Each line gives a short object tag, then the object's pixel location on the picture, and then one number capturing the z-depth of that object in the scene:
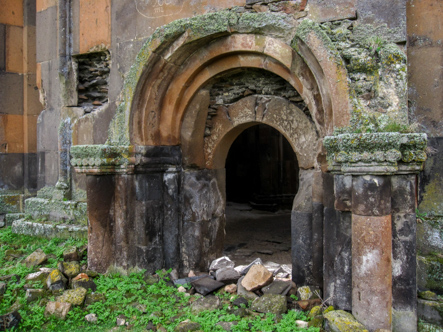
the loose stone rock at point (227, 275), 4.02
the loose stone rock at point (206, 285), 3.86
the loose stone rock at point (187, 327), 3.15
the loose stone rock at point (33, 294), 3.64
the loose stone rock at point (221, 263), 4.34
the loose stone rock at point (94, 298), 3.64
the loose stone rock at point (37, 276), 3.95
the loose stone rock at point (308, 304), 3.33
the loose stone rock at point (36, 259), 4.36
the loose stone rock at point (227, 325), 3.18
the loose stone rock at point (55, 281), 3.84
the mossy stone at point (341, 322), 2.81
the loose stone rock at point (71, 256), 4.41
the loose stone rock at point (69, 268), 4.06
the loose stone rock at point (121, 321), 3.38
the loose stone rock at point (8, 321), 3.18
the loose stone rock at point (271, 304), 3.35
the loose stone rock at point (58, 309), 3.39
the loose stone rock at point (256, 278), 3.69
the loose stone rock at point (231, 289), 3.88
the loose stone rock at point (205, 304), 3.53
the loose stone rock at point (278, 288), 3.57
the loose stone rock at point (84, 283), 3.82
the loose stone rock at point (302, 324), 3.12
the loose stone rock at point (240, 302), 3.53
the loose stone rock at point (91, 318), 3.41
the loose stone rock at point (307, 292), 3.40
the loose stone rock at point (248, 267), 4.15
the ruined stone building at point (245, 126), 2.87
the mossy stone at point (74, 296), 3.55
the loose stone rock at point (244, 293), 3.67
